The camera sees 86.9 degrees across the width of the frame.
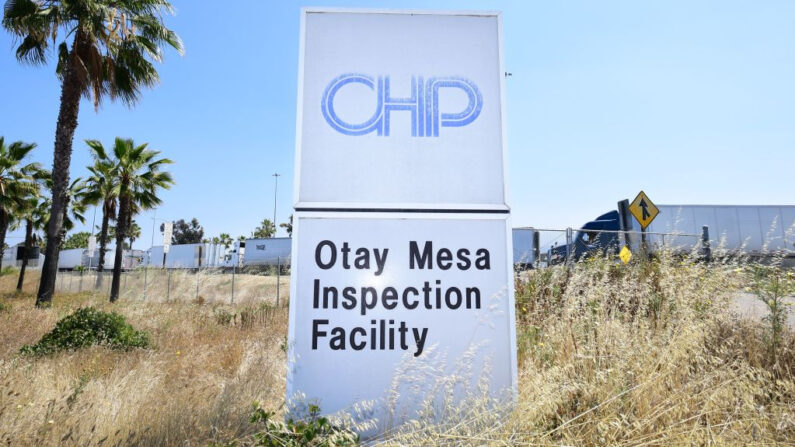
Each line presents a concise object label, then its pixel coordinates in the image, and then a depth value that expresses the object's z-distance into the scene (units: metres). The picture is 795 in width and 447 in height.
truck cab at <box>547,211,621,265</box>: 12.03
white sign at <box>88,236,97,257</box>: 22.12
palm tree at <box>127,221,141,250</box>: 72.33
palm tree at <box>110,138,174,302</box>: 19.44
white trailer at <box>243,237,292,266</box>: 42.72
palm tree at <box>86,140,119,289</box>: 20.38
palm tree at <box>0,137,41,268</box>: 22.05
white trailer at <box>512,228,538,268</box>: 21.84
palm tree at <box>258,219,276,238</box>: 73.31
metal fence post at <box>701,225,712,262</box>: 11.40
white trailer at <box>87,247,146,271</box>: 52.84
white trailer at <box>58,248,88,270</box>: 59.78
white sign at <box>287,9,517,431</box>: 2.72
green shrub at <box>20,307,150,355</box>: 5.59
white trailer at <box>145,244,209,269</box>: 48.22
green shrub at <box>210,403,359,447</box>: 2.26
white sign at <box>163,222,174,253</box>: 14.90
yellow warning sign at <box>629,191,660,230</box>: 10.85
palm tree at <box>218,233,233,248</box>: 72.75
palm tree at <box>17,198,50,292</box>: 25.02
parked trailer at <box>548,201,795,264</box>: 23.48
